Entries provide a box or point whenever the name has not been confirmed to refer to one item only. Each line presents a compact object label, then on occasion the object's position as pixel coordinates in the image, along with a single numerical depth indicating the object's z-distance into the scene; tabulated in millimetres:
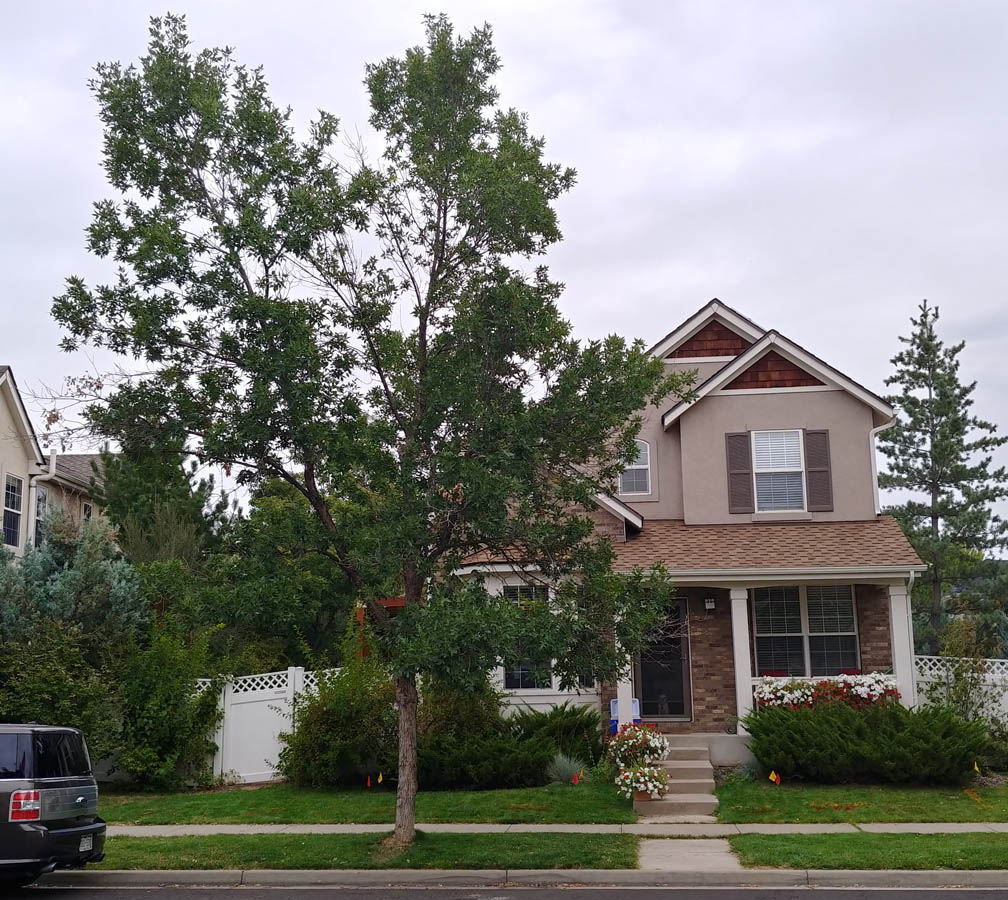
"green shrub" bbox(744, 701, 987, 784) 14516
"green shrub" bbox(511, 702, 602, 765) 16234
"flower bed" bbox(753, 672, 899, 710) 16172
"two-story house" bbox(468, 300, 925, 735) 17688
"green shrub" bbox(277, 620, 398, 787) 15727
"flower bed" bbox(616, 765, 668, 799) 14211
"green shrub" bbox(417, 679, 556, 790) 15258
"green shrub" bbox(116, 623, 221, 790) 16188
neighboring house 24984
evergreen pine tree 28078
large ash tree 11125
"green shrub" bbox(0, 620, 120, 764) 15359
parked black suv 9789
